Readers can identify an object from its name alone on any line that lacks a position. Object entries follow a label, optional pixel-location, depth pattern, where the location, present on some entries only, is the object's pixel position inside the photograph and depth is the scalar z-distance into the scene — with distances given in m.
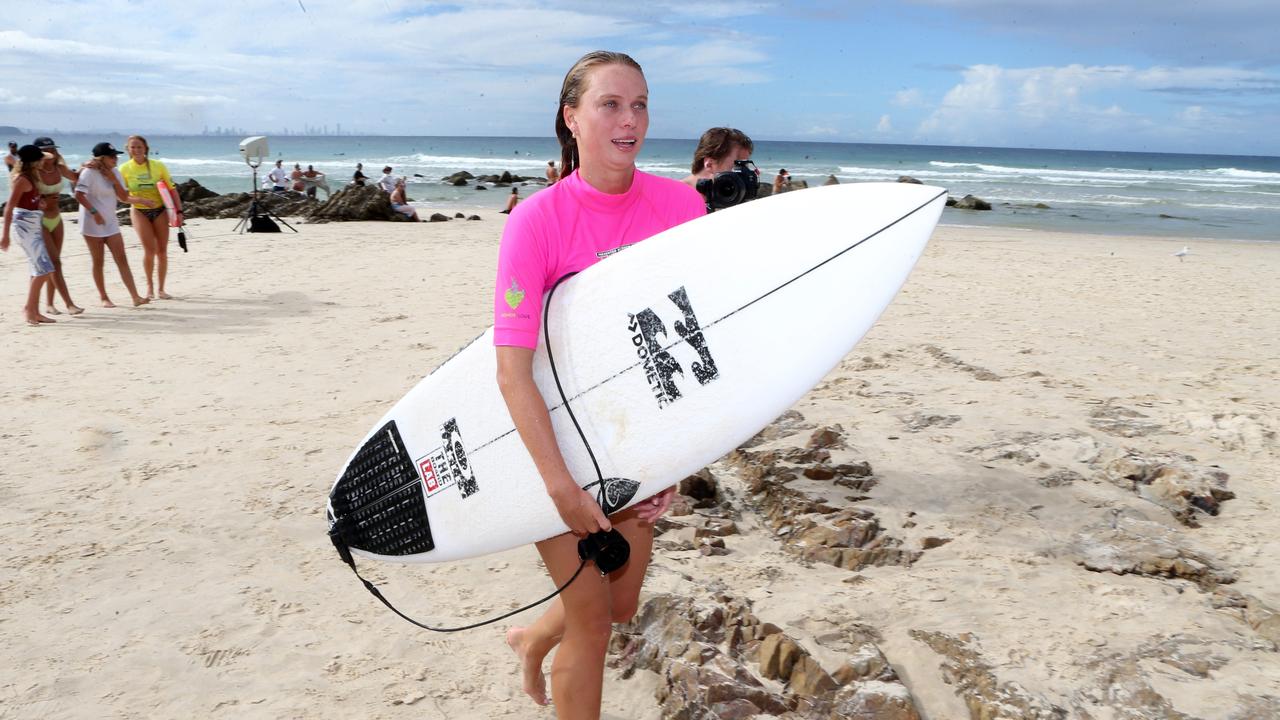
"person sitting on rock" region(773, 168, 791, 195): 11.17
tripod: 13.28
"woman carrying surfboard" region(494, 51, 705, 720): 1.75
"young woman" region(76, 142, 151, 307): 7.17
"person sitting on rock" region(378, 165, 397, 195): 17.73
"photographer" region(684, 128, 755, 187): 3.50
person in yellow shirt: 7.40
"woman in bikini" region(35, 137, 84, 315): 6.85
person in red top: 6.59
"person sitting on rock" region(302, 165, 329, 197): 22.02
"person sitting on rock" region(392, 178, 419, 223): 16.50
